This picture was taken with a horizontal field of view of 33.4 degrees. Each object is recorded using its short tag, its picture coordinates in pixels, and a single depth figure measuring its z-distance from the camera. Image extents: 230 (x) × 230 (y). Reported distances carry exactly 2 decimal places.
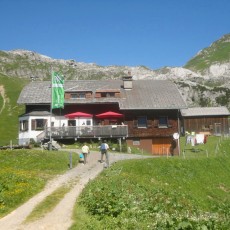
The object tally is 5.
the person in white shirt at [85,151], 34.80
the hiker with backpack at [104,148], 34.88
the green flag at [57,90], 38.78
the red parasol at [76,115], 51.38
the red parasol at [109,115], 51.28
